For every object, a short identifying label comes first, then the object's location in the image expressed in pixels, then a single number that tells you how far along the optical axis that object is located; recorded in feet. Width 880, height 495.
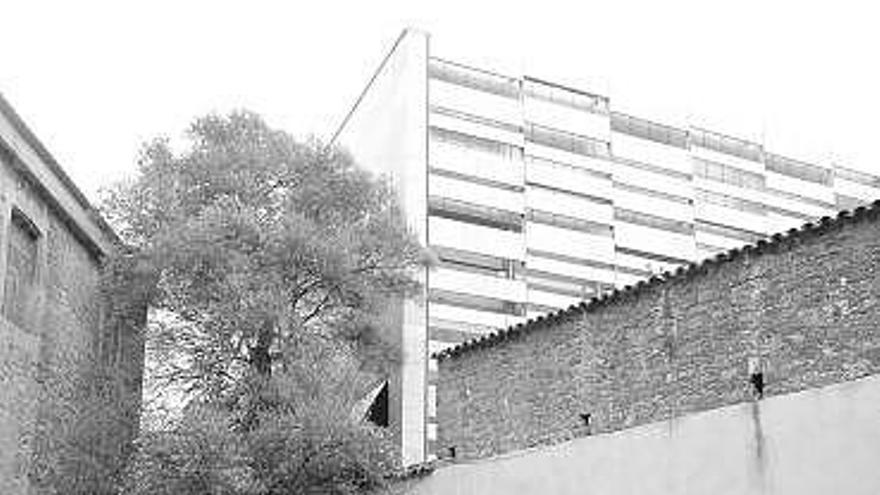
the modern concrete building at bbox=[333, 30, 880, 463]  137.39
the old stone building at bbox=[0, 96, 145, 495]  42.96
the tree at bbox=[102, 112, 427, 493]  51.47
